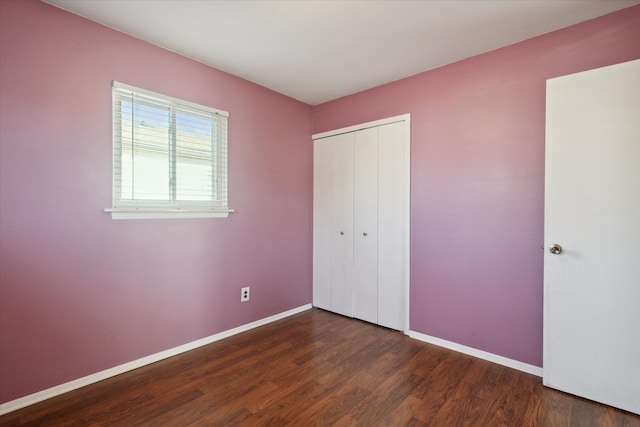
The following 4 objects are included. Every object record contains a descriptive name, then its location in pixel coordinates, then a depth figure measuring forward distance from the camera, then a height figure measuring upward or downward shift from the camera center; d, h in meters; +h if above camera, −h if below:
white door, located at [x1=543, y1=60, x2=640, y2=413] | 1.67 -0.13
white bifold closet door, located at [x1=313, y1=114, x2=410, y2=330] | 2.79 -0.09
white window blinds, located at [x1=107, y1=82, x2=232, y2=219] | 2.08 +0.43
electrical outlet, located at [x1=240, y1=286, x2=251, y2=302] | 2.79 -0.79
